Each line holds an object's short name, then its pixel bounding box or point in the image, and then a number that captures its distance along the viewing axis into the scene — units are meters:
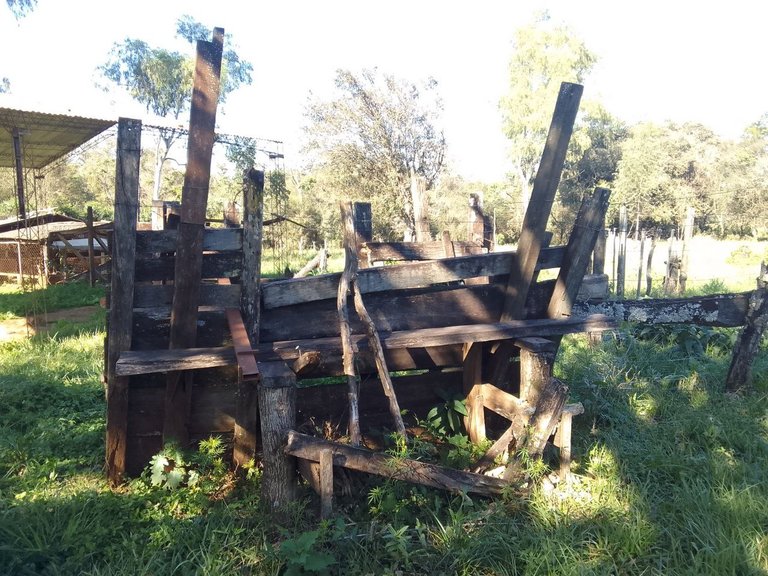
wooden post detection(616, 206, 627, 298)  11.73
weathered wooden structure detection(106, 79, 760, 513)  3.29
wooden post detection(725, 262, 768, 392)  5.11
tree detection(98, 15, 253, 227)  36.97
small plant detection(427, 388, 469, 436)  4.41
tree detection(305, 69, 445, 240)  27.20
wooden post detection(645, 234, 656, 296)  12.04
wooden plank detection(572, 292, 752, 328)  4.88
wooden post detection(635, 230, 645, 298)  11.65
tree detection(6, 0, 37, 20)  7.53
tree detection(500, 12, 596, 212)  31.33
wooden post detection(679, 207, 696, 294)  11.53
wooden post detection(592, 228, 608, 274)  10.26
